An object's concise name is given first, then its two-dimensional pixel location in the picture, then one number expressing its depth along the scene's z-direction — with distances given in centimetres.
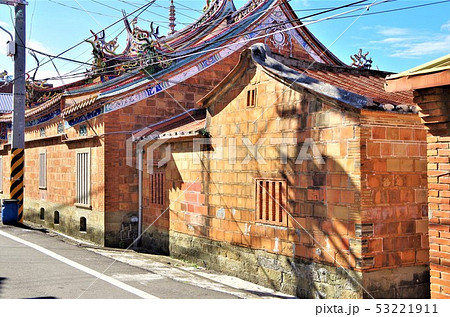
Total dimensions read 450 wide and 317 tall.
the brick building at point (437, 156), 614
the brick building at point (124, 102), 1516
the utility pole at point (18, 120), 1820
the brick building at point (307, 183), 818
